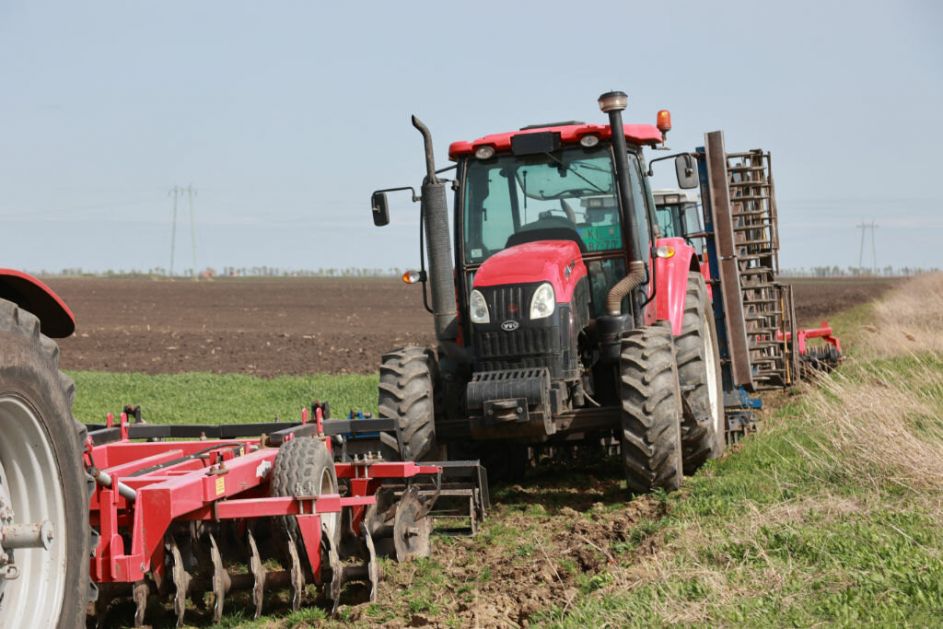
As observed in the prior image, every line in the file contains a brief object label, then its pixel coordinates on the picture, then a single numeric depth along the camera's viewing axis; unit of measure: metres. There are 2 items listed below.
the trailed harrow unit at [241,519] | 9.27
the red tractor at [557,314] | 15.05
